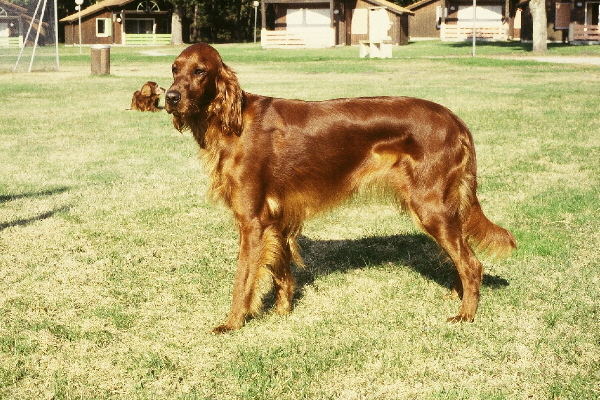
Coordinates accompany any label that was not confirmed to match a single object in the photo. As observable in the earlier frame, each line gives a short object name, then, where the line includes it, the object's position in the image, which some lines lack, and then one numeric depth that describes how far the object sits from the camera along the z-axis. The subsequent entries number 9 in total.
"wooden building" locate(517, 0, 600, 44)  41.22
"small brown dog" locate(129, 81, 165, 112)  13.49
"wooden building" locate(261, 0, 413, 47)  48.88
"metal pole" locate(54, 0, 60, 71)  22.10
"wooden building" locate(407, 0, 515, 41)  53.00
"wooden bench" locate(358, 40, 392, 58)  32.12
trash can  22.39
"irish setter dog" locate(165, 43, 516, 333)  3.96
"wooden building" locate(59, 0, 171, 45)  54.34
